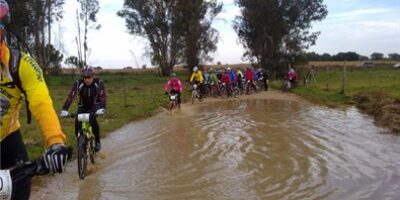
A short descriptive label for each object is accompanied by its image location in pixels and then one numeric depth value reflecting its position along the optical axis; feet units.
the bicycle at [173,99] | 72.49
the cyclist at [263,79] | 128.57
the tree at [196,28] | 189.47
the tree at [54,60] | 196.95
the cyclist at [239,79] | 116.10
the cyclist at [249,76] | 118.83
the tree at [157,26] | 205.67
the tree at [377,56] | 390.83
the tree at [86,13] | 198.08
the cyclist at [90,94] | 33.86
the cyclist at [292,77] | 131.99
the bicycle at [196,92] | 94.32
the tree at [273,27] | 182.80
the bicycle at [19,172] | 10.53
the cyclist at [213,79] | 107.45
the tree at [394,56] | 383.45
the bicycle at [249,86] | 118.21
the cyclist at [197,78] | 98.52
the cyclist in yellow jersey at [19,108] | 10.56
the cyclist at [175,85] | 72.84
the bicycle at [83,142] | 30.68
